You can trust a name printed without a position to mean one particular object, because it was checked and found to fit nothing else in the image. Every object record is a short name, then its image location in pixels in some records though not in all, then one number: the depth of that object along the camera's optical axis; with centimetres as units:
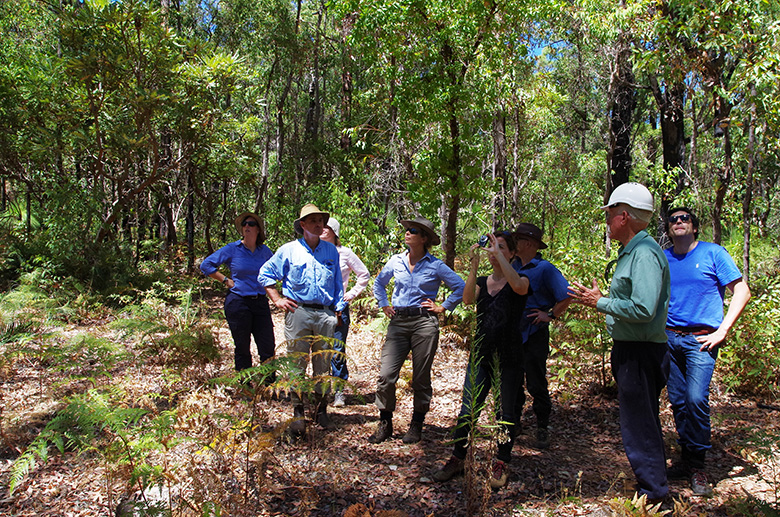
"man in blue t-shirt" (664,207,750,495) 389
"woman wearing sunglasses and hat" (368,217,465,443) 470
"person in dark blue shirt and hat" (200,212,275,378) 539
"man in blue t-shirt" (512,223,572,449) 478
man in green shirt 329
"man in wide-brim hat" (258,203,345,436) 485
